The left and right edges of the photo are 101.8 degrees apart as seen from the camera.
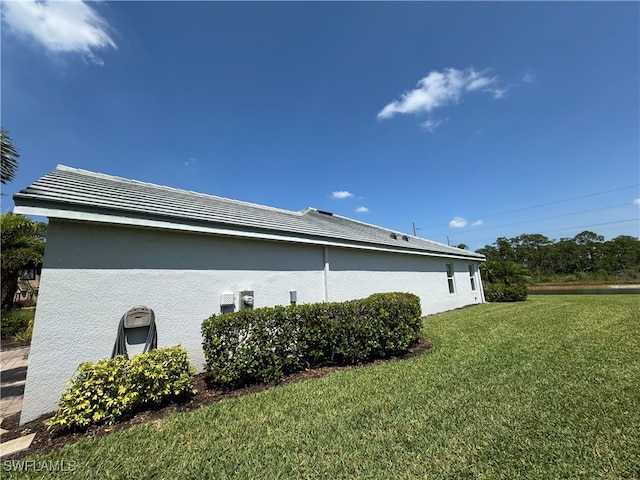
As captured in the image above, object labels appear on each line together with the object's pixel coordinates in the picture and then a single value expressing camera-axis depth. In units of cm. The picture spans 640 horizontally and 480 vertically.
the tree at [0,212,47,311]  950
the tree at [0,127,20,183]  611
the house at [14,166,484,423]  390
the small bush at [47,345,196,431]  332
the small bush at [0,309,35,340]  1059
